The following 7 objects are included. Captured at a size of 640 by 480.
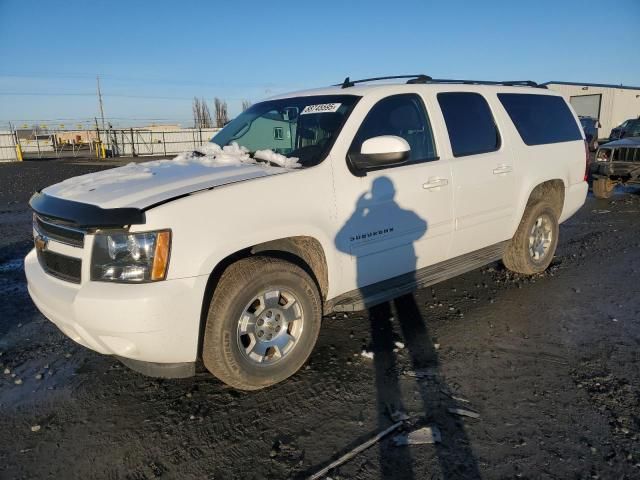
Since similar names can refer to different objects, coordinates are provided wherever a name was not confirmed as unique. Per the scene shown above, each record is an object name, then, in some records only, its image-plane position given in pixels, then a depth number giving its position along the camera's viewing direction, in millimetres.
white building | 32688
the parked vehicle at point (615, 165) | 10062
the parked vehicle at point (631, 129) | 11602
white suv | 2498
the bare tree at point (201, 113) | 78062
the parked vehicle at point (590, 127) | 17869
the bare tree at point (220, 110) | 77188
